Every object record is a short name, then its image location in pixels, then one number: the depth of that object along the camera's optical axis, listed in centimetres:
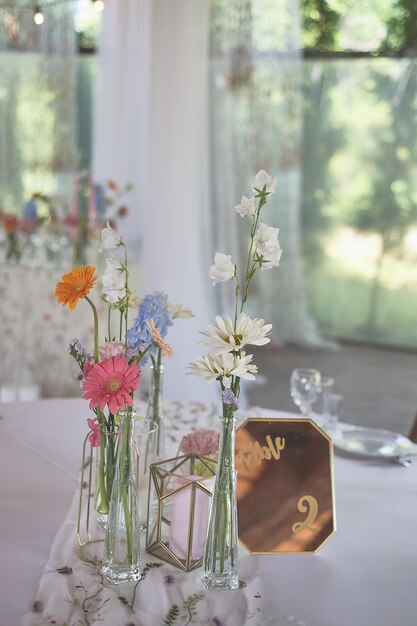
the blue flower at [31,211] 420
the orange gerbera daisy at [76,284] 119
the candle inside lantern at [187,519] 124
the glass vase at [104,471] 125
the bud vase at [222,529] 117
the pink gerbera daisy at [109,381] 114
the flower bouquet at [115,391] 115
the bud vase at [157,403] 144
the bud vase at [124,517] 117
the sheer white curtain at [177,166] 429
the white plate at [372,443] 174
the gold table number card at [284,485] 131
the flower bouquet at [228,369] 112
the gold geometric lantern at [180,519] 123
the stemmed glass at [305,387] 178
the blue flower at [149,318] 122
